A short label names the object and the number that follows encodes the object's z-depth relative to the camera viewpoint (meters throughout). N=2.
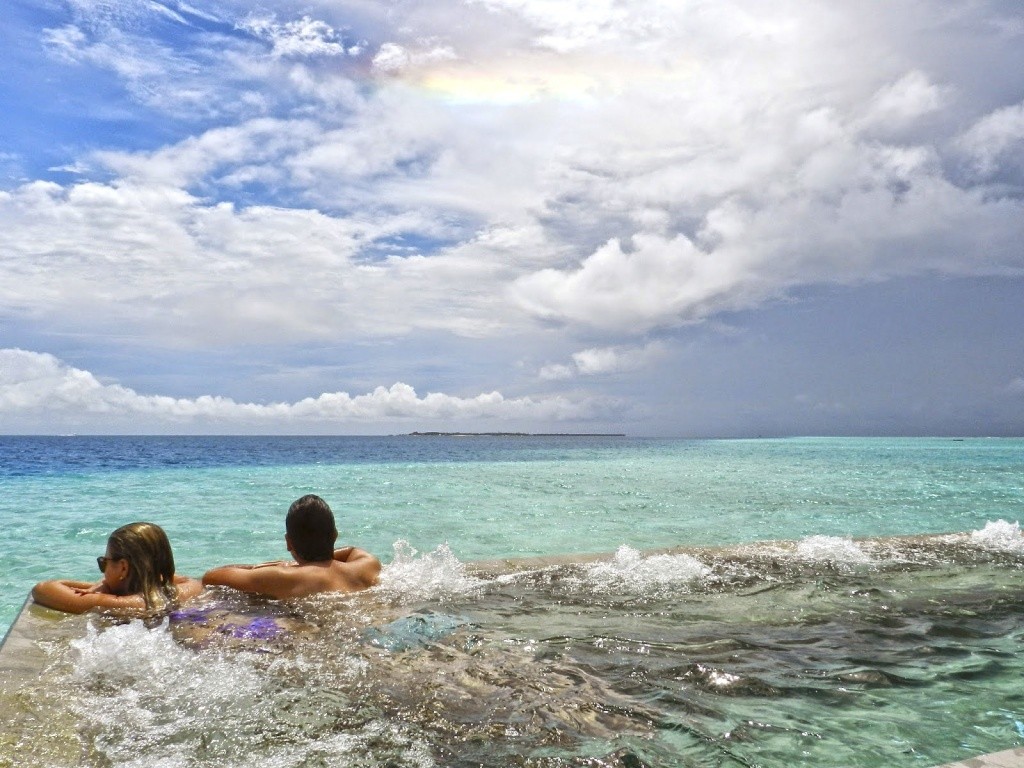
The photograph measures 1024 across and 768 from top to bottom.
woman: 5.55
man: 6.03
